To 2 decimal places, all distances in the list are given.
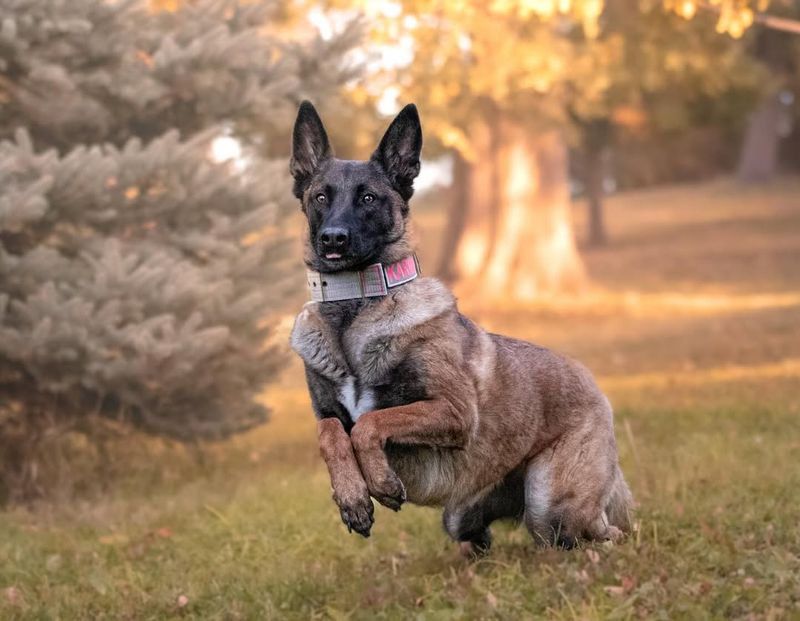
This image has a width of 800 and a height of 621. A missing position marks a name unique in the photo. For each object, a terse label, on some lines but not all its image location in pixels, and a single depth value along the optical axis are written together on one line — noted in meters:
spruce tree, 8.00
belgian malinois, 5.15
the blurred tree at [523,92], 18.38
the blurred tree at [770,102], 32.16
